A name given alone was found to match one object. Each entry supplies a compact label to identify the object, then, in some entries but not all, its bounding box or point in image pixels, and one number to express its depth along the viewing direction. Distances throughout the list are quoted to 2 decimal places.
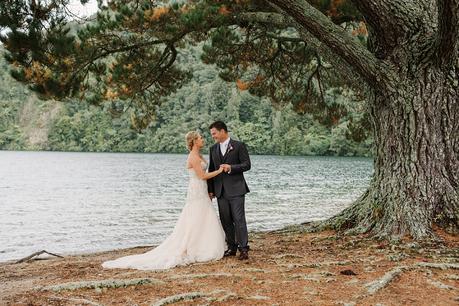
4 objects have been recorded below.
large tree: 6.76
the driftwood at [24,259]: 9.19
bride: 6.69
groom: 6.65
